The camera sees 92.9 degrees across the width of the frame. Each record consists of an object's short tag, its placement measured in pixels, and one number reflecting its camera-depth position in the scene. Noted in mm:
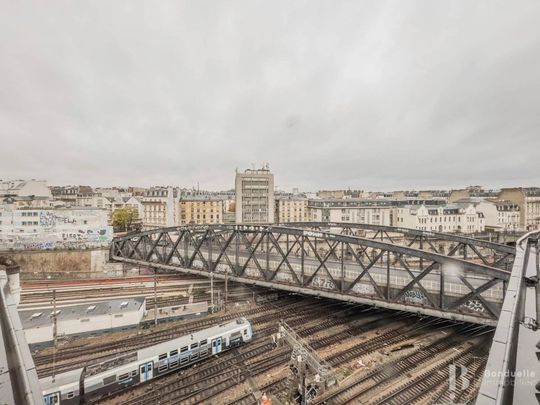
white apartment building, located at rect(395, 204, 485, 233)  74688
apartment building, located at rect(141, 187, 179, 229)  81438
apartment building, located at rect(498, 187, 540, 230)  88062
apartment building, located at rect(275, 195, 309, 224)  86712
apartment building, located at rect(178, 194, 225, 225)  81875
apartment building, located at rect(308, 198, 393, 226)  78938
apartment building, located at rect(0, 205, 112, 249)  48781
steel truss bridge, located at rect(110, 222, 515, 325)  18500
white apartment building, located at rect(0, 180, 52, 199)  75062
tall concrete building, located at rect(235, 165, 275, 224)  77438
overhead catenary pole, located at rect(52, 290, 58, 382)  20281
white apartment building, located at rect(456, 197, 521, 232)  82069
